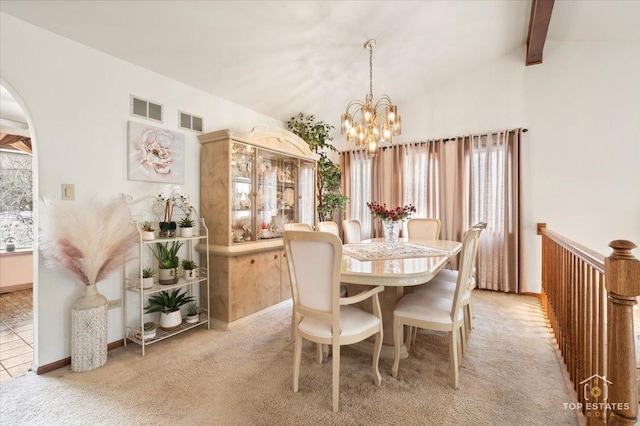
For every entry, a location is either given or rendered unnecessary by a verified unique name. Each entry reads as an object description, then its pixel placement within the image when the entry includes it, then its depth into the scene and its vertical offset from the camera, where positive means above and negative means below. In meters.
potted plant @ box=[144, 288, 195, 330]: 2.62 -0.88
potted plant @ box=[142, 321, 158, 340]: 2.41 -1.00
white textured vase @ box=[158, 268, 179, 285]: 2.61 -0.58
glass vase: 2.74 -0.21
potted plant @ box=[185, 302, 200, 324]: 2.78 -1.00
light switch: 2.17 +0.17
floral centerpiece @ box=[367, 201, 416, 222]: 2.69 -0.02
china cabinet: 2.91 +0.01
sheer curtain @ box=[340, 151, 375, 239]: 5.05 +0.50
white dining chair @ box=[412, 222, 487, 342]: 2.28 -0.65
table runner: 2.32 -0.35
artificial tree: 4.40 +0.72
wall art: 2.57 +0.57
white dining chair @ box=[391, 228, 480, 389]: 1.86 -0.69
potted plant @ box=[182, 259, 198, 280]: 2.77 -0.55
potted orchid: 2.64 +0.09
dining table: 1.70 -0.37
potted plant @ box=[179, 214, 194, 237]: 2.74 -0.14
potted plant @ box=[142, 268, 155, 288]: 2.46 -0.56
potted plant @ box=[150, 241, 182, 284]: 2.61 -0.46
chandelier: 2.66 +0.80
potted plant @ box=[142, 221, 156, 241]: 2.43 -0.16
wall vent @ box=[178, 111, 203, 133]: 2.97 +0.98
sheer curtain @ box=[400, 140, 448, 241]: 4.40 +0.53
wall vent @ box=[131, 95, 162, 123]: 2.59 +0.98
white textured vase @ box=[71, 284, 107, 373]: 2.10 -0.88
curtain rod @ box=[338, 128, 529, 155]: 3.91 +1.11
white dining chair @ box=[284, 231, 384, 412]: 1.62 -0.54
